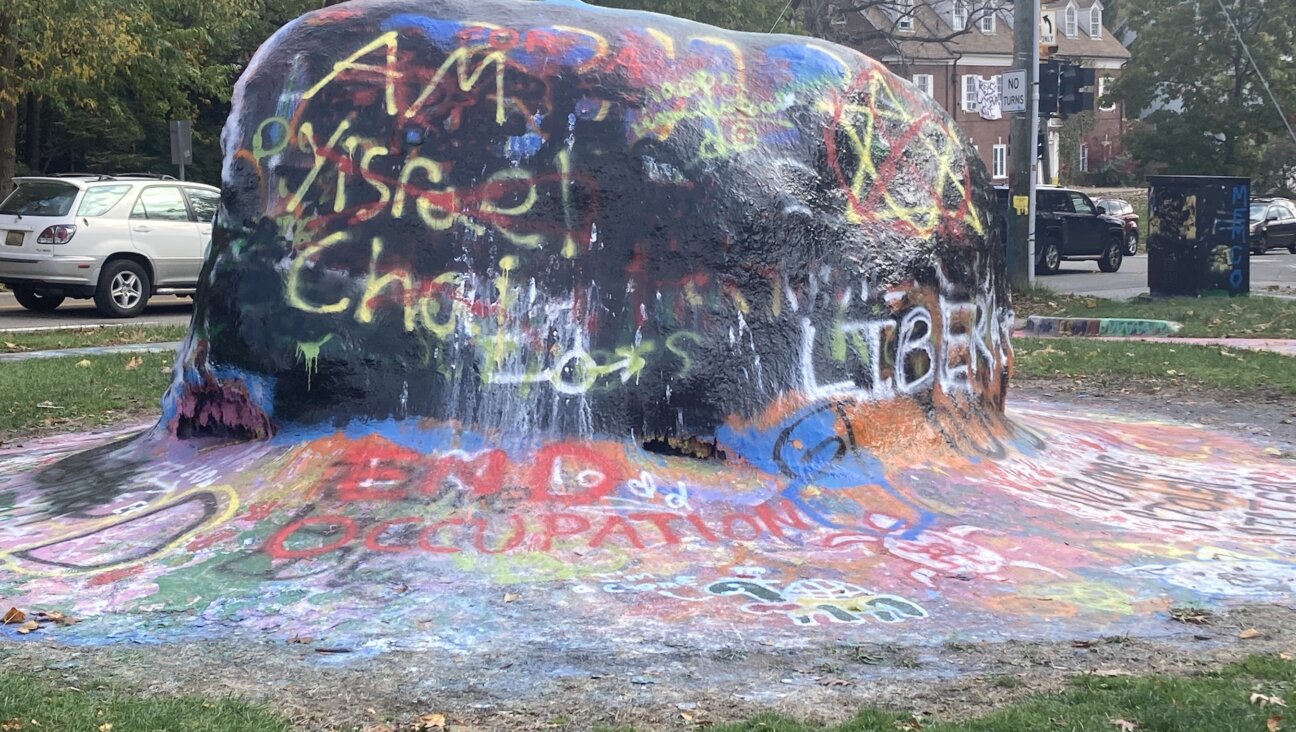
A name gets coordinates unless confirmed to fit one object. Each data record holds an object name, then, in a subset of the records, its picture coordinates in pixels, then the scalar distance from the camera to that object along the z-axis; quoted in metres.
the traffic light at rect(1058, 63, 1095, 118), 19.28
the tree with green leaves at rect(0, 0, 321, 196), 22.03
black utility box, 18.48
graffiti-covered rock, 6.50
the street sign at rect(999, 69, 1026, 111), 18.97
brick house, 54.97
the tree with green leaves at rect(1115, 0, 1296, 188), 45.81
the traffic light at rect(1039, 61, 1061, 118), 19.30
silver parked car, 16.83
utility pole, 18.94
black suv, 27.45
